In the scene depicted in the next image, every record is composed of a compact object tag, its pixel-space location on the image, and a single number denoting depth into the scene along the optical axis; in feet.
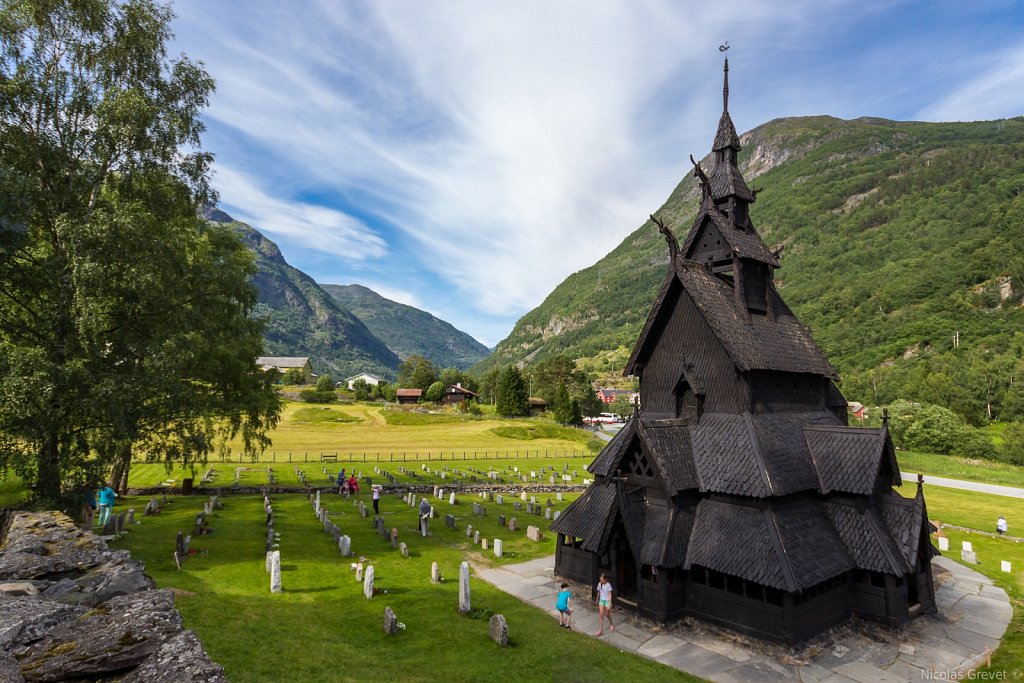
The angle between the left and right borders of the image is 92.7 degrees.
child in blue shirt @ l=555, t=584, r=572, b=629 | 51.21
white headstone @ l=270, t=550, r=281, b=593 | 56.39
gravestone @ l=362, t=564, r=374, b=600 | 56.90
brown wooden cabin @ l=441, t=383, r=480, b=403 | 426.51
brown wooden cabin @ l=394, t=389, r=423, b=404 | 421.59
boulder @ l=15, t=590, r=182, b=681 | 16.03
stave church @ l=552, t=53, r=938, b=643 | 50.70
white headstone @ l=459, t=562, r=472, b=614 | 54.44
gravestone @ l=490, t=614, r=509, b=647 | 46.80
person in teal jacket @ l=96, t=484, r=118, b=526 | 72.23
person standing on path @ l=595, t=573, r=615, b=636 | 50.90
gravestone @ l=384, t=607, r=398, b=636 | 48.01
